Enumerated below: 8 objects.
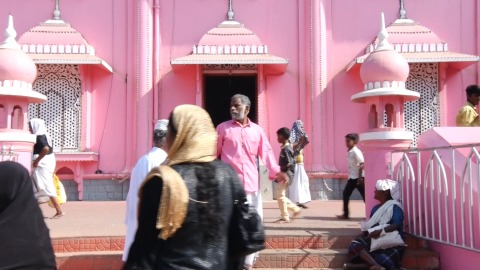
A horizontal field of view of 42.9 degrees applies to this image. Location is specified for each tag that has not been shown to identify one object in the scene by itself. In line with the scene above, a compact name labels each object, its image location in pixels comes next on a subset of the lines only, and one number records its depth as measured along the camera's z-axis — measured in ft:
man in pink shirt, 17.88
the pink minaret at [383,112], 22.21
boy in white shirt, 27.06
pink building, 38.81
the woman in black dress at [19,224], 9.25
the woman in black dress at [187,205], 8.26
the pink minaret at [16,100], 22.61
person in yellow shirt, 22.50
